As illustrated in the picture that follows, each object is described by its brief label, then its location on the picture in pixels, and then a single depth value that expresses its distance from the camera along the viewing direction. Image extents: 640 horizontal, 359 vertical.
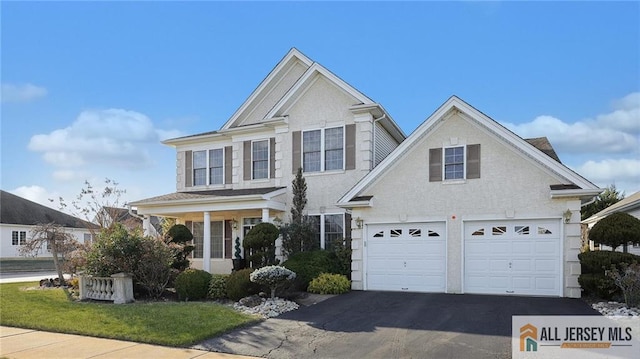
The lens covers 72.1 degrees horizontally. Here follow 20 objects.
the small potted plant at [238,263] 17.97
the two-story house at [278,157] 17.50
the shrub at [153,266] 13.78
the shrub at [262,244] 15.70
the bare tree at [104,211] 20.64
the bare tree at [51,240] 17.41
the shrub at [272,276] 12.11
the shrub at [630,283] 10.32
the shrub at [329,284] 13.98
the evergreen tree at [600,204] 33.72
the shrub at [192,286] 13.59
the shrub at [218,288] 13.76
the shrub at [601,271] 11.47
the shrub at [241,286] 13.02
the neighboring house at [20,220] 37.03
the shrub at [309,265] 14.52
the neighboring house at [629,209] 17.85
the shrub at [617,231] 11.73
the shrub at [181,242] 16.14
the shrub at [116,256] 13.66
